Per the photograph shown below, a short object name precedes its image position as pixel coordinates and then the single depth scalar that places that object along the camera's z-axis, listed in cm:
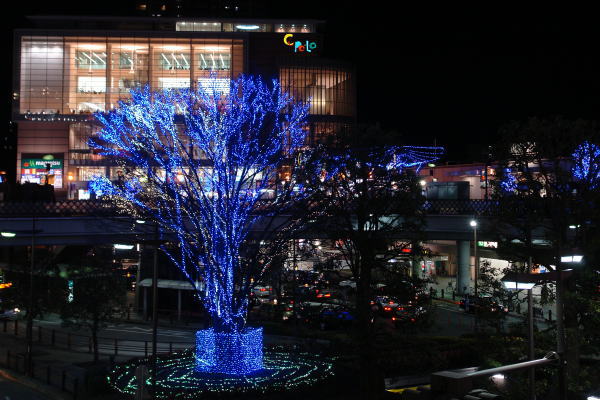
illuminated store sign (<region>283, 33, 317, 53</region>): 9725
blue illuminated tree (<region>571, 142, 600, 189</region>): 1823
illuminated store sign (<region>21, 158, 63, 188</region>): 8912
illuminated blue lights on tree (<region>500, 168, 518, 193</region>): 1911
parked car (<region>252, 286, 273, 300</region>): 4419
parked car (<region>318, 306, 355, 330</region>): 3428
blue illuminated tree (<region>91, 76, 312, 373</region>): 2102
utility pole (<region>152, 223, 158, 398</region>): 1642
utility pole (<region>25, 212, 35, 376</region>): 2553
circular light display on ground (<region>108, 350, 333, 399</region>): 1919
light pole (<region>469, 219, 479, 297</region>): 3278
